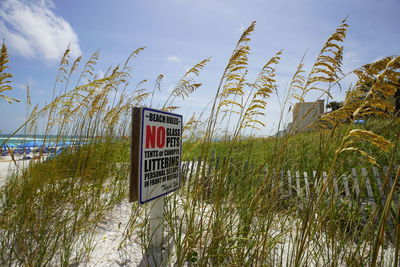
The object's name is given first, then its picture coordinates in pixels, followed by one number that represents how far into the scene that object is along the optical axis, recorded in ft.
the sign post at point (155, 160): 5.24
